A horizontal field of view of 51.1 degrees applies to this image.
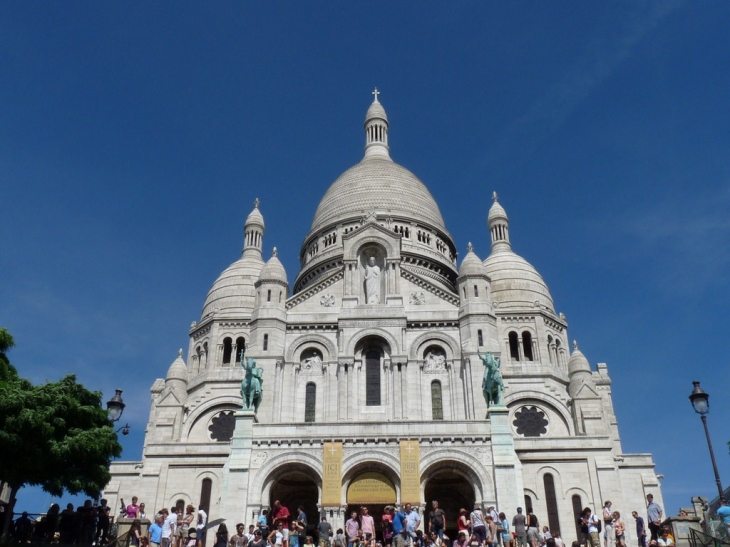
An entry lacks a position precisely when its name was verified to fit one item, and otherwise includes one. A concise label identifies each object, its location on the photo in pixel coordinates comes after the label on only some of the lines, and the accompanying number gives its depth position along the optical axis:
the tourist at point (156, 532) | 22.20
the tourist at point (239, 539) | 21.95
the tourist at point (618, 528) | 21.87
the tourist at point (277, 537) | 22.55
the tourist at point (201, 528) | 23.95
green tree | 27.09
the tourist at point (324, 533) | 22.77
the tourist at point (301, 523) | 22.77
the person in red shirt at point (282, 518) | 23.28
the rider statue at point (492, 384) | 33.97
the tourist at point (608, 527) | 23.08
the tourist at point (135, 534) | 22.23
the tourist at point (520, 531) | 23.22
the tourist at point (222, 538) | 21.84
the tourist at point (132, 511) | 25.19
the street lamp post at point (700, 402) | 26.55
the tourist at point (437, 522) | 23.33
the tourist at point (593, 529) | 22.52
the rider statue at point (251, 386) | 34.59
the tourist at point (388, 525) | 23.72
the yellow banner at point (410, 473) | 31.58
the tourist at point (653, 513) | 23.29
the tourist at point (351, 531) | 23.16
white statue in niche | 41.78
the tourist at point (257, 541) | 20.04
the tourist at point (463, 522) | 23.03
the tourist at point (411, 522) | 22.59
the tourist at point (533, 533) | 23.21
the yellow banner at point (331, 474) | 31.66
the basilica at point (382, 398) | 32.62
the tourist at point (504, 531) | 23.77
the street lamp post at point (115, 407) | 29.20
